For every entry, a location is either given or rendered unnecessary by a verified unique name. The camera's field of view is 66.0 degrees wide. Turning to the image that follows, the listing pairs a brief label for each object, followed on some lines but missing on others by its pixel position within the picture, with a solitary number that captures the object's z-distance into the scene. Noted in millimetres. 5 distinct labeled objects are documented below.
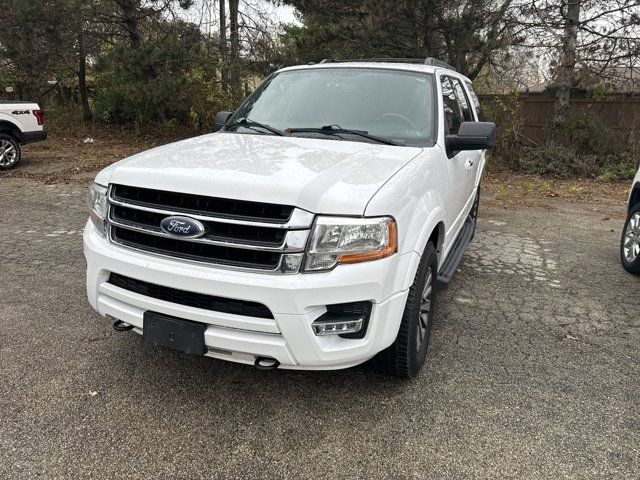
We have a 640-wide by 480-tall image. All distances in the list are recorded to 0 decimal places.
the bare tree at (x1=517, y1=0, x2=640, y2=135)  10398
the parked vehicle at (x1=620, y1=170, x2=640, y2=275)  4902
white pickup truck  9641
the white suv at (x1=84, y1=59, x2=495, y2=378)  2260
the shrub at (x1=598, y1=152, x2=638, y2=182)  10688
